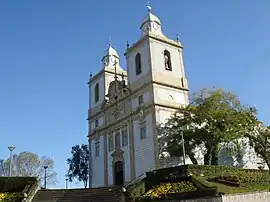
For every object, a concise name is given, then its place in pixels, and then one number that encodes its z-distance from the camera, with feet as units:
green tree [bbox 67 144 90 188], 144.69
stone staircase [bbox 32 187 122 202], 62.47
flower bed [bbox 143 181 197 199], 53.59
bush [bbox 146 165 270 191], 60.24
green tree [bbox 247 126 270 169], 95.95
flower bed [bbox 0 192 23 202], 63.29
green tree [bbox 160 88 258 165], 78.04
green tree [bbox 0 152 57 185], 121.28
